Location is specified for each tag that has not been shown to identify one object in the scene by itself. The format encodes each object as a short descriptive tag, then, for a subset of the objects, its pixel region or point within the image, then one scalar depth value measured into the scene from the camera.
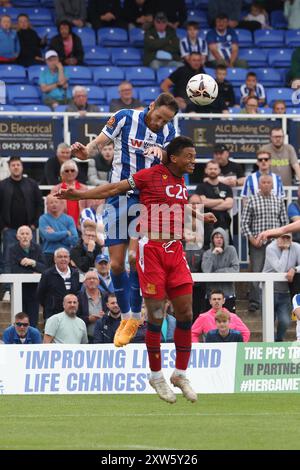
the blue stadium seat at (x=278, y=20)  29.30
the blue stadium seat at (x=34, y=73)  25.16
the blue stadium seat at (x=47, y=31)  26.25
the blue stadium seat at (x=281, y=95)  26.19
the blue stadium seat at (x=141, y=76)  26.02
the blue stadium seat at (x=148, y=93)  24.91
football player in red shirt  12.88
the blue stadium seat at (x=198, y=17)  28.30
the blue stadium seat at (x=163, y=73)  26.10
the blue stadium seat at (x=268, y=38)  28.38
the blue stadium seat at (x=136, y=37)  27.47
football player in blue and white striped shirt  13.59
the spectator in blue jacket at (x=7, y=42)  24.89
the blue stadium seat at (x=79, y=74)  25.42
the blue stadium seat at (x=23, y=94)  24.67
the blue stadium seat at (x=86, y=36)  26.95
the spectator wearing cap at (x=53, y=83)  24.16
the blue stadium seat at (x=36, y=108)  23.62
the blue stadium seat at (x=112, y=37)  27.30
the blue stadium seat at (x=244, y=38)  28.17
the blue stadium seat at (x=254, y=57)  27.69
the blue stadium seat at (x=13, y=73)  25.22
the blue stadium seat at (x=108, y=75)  25.94
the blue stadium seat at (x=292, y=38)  28.47
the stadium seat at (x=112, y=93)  25.11
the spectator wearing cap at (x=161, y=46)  26.33
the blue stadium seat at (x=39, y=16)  27.05
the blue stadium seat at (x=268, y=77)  27.06
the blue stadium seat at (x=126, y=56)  26.84
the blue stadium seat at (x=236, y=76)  26.30
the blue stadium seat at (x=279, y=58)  27.80
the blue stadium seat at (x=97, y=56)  26.62
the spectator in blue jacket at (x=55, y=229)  19.92
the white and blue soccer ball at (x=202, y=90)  13.71
